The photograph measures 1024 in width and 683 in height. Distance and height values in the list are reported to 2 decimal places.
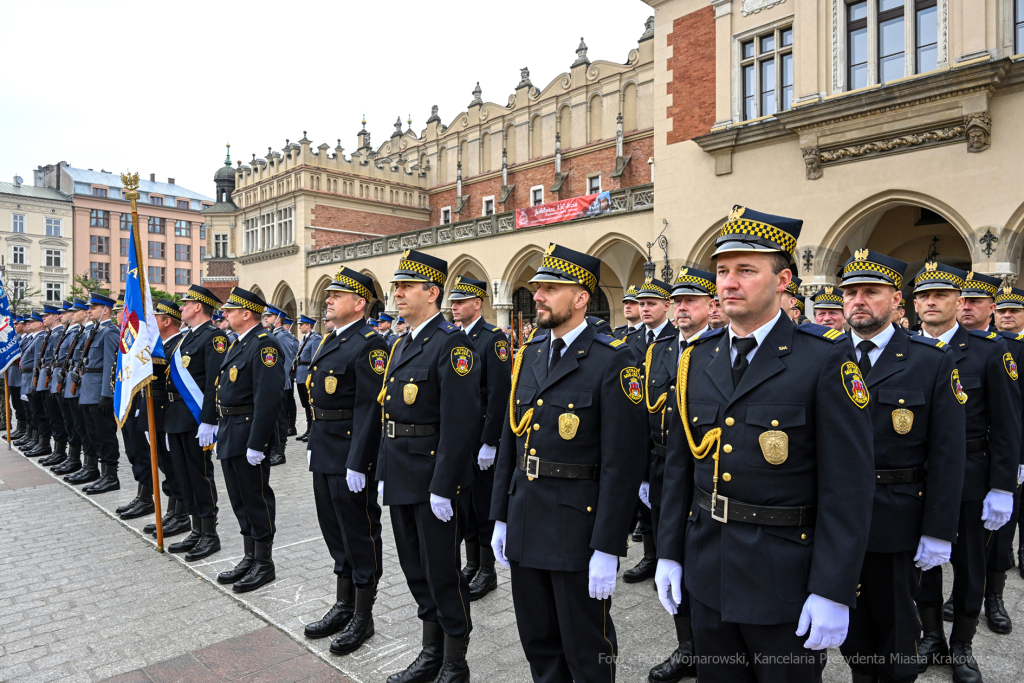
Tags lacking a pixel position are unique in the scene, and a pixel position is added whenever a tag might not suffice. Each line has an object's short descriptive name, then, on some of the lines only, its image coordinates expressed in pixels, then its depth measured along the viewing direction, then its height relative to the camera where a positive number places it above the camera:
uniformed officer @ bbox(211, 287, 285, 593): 4.80 -0.77
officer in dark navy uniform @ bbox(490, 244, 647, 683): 2.71 -0.66
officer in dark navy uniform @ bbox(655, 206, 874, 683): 2.06 -0.50
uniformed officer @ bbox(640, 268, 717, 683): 4.43 -0.19
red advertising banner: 19.09 +3.73
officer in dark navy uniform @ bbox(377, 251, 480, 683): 3.45 -0.75
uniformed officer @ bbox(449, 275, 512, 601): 4.92 -0.93
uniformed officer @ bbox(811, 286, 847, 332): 5.28 +0.18
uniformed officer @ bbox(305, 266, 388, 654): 4.01 -0.75
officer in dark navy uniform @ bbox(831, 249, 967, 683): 2.79 -0.63
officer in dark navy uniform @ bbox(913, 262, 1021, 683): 3.56 -0.84
